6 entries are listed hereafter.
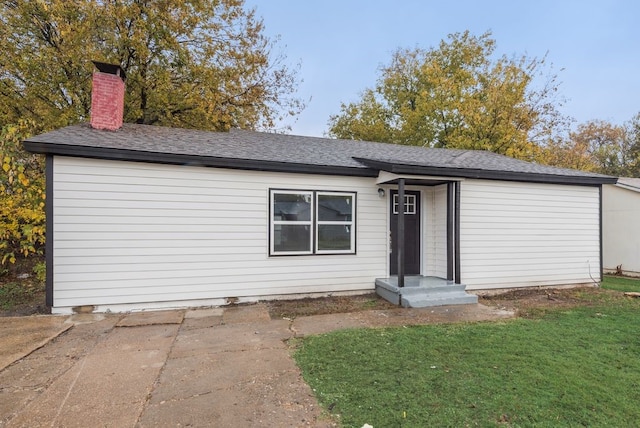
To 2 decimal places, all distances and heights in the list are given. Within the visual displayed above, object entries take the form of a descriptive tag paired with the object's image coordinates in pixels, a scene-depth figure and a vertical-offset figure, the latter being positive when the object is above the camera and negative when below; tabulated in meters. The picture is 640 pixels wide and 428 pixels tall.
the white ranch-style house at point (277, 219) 5.71 -0.04
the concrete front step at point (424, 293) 6.39 -1.49
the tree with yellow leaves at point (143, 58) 10.32 +5.38
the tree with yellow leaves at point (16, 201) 6.60 +0.29
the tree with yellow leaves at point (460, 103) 17.09 +6.92
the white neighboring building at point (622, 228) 10.70 -0.29
